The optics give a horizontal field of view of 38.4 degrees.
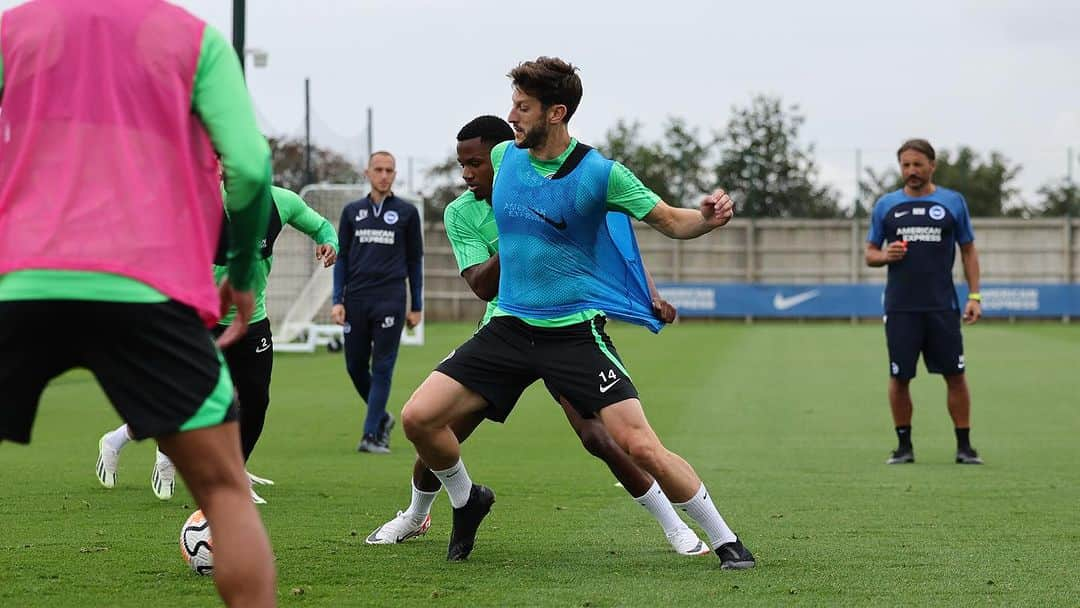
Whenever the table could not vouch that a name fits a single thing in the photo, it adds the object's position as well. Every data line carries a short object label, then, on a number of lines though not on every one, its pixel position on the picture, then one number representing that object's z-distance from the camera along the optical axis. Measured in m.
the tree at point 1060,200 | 45.62
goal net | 25.81
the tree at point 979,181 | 50.59
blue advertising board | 43.06
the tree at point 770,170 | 47.53
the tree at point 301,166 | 30.59
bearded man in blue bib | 6.16
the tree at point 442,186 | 46.94
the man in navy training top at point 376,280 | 11.53
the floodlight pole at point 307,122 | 29.22
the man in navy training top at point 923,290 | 10.87
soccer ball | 5.95
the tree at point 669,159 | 52.88
